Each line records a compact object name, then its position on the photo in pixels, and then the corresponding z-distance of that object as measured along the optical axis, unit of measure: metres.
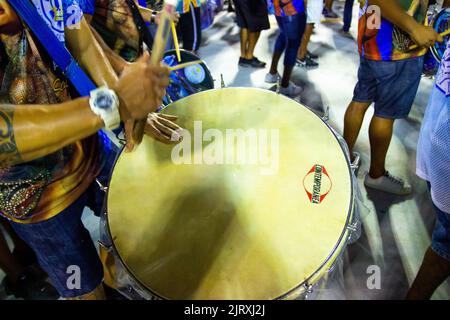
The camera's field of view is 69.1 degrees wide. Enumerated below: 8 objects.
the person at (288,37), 2.61
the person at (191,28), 3.02
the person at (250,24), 3.17
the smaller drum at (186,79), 1.75
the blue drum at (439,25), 1.70
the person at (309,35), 3.26
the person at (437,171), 1.14
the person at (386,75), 1.59
